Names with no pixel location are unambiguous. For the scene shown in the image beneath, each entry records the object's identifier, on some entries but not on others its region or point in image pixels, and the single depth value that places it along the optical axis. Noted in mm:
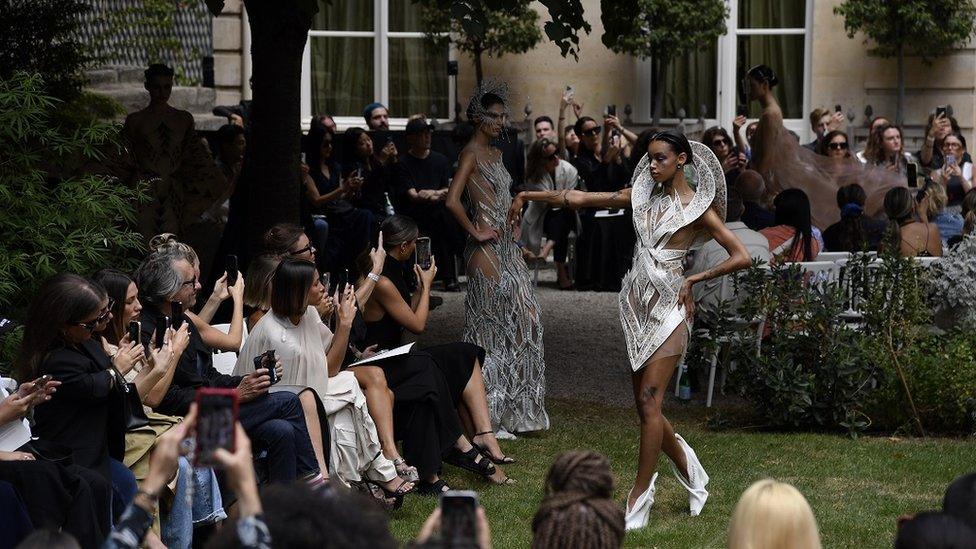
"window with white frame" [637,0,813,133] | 18328
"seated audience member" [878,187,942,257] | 9906
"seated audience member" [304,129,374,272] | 12383
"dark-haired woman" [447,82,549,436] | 8922
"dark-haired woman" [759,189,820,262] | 10172
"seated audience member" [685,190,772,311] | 9844
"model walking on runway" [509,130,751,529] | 6965
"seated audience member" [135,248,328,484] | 6473
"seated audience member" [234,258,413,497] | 6934
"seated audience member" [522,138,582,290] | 14203
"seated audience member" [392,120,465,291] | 13469
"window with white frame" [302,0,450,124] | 18625
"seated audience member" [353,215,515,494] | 7613
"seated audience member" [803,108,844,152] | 15070
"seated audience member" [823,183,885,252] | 10906
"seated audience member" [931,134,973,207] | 13477
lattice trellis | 18984
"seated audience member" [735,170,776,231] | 11359
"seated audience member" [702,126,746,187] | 13602
